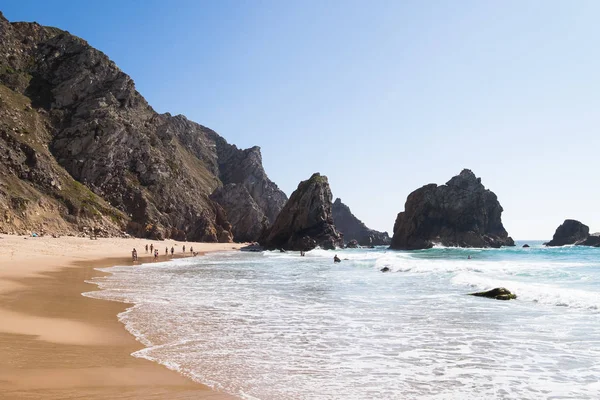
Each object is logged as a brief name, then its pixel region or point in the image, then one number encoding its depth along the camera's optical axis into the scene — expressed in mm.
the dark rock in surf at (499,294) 20959
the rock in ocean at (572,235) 150375
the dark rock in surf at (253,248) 95938
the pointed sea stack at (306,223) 101000
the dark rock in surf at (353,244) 153000
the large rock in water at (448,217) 126188
